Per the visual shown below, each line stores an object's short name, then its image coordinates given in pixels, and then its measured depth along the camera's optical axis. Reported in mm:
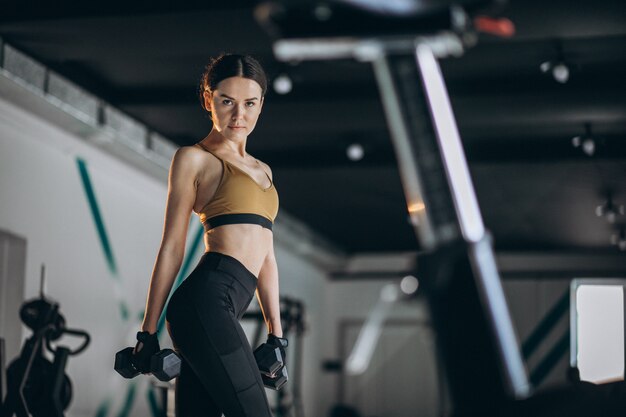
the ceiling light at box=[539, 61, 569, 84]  5836
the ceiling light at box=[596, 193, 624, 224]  9578
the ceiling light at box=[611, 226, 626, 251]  11680
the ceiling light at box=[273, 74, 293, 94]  6309
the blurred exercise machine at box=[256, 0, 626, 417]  1318
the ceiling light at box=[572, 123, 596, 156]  7512
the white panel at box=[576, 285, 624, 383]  13250
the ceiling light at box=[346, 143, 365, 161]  8172
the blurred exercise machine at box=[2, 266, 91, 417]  5029
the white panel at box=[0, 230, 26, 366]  6371
